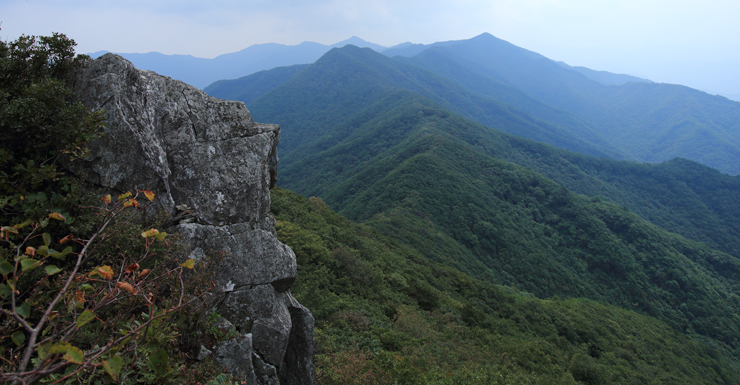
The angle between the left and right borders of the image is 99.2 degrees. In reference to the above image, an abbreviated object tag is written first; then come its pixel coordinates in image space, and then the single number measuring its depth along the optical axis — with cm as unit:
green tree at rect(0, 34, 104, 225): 579
